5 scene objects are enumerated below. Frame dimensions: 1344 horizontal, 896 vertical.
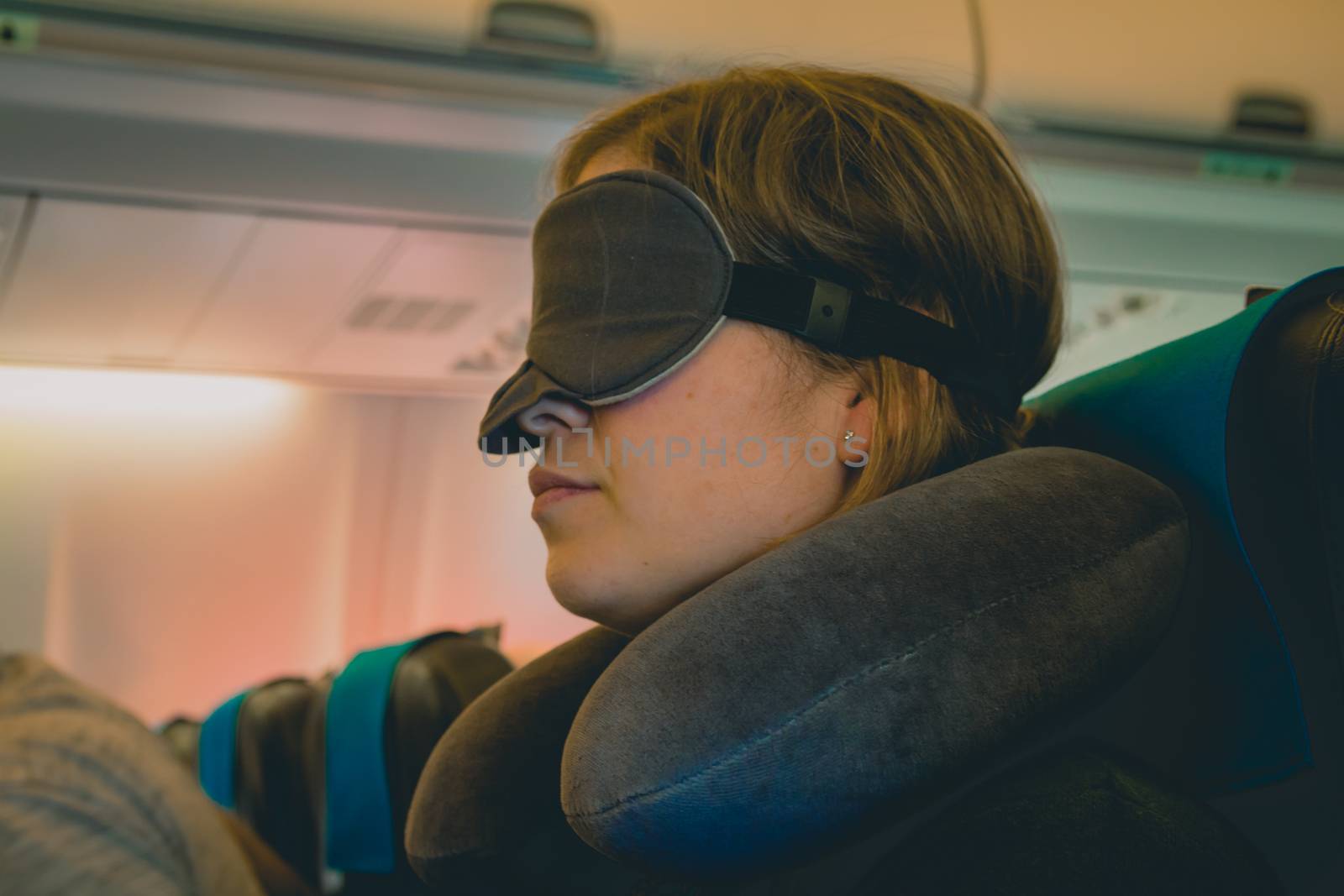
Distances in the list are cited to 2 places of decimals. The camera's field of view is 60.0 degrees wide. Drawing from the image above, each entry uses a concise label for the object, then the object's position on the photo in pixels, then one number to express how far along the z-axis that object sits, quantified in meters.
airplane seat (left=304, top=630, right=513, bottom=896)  1.48
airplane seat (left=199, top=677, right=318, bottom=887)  1.75
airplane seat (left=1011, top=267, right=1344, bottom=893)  0.89
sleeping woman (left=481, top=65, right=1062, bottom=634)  1.05
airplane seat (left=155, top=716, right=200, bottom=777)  2.29
